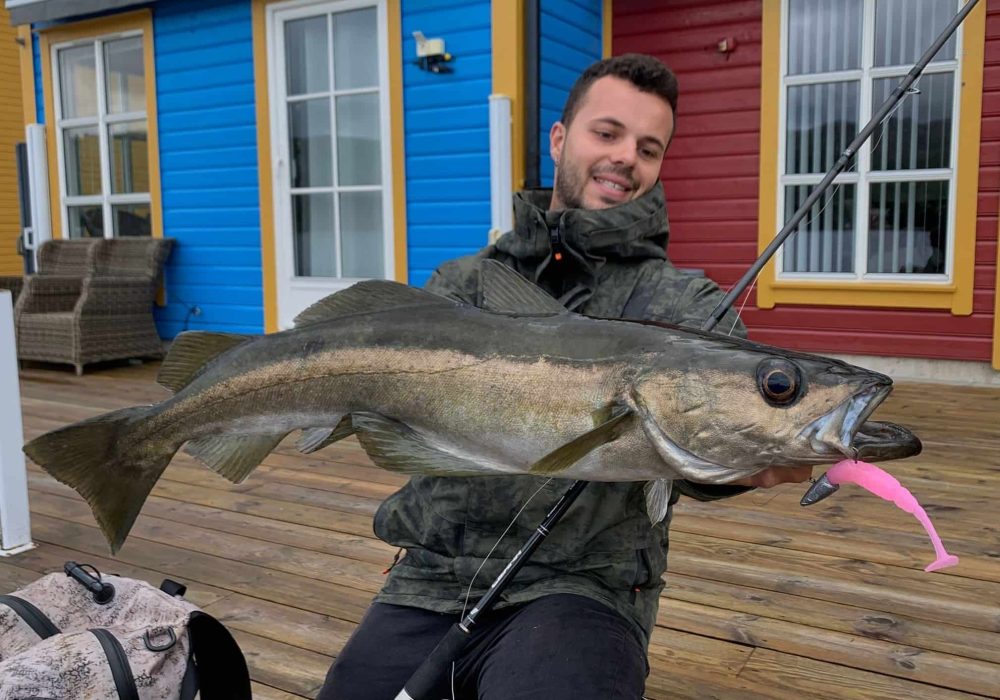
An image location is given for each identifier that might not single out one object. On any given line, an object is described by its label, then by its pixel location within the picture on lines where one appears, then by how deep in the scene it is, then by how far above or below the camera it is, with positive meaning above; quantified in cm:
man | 171 -64
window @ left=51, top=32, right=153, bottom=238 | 885 +113
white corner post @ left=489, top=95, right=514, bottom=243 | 645 +52
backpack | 171 -89
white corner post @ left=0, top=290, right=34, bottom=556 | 334 -84
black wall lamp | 680 +147
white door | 741 +83
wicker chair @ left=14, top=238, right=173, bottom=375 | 780 -65
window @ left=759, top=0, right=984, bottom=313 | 621 +59
